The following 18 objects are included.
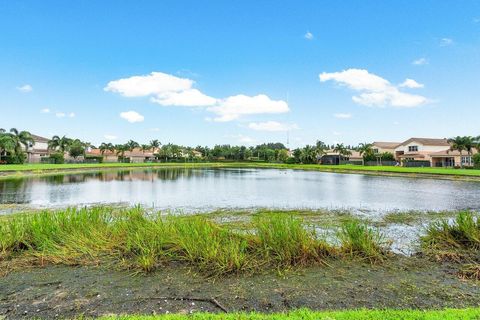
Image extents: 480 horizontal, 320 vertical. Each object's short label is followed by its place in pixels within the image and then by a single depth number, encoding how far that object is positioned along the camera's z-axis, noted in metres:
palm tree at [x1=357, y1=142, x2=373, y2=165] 81.19
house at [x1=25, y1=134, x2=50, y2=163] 73.12
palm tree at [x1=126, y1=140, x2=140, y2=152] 106.18
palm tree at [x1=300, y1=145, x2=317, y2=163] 93.50
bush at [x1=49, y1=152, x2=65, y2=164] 71.75
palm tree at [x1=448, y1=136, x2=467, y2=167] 58.72
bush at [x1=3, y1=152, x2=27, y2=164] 60.05
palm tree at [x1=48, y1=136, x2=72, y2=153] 81.50
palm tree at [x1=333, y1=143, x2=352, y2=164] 90.12
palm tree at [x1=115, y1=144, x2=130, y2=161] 103.16
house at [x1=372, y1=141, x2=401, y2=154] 86.97
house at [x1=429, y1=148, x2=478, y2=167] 65.56
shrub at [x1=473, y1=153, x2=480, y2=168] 54.48
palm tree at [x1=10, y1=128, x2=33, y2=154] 60.53
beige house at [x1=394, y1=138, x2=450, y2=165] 72.50
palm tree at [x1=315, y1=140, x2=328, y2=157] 93.94
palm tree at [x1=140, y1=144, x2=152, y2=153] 112.06
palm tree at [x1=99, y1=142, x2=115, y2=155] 104.34
